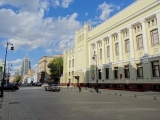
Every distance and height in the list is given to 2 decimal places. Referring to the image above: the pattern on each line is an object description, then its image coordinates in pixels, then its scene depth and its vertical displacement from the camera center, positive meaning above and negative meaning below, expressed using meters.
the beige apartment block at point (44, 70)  104.51 +4.91
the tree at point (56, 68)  76.03 +4.51
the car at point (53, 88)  30.03 -2.20
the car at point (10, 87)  32.69 -2.16
